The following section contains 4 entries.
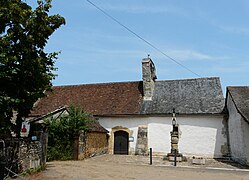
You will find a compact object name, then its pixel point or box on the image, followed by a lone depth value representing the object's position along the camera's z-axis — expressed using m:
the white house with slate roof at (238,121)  14.81
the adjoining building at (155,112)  19.12
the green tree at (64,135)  15.27
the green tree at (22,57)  8.58
